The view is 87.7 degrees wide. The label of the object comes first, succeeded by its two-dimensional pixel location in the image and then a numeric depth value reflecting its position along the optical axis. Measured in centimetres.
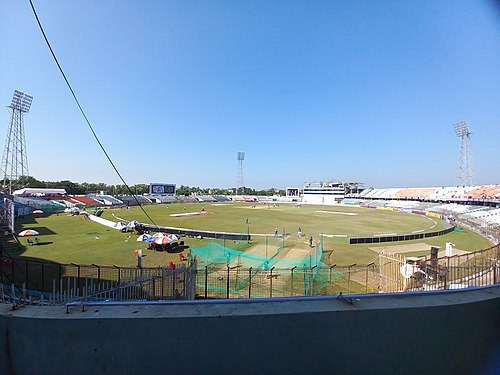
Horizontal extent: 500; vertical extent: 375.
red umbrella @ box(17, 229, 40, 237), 2228
